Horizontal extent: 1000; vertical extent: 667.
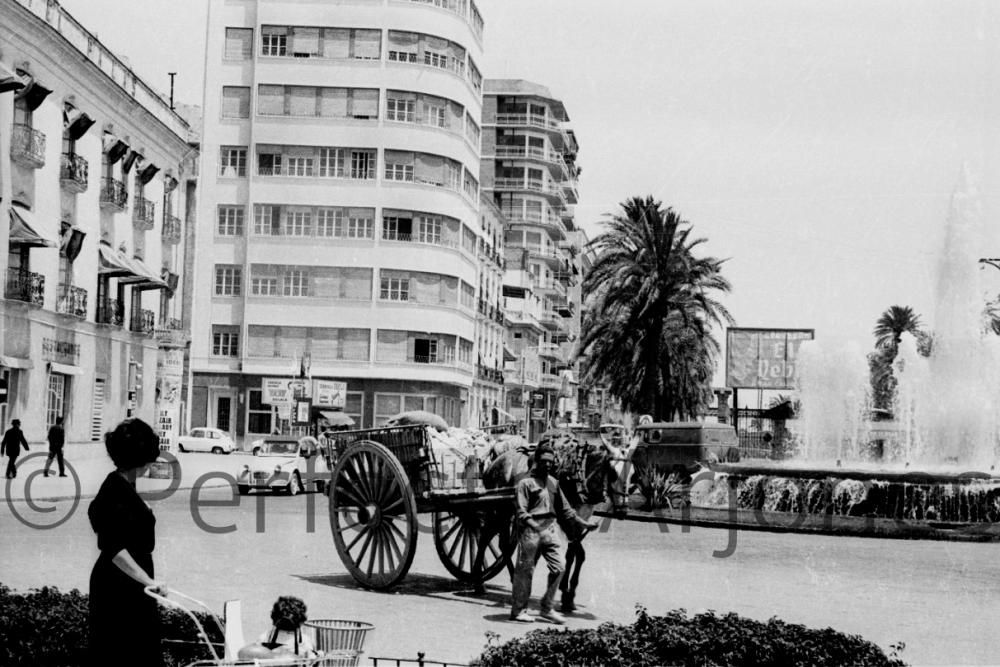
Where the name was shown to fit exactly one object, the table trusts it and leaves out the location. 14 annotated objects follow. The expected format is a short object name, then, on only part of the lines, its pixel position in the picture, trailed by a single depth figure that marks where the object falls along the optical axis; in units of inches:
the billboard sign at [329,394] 2258.9
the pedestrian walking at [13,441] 1087.6
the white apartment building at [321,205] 2438.5
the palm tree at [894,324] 3255.4
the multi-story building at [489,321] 2888.8
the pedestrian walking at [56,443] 1114.7
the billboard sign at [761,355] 1891.0
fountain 850.8
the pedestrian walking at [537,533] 425.4
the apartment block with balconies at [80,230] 1395.2
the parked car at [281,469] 1178.0
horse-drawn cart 474.6
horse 460.8
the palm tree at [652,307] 1828.2
